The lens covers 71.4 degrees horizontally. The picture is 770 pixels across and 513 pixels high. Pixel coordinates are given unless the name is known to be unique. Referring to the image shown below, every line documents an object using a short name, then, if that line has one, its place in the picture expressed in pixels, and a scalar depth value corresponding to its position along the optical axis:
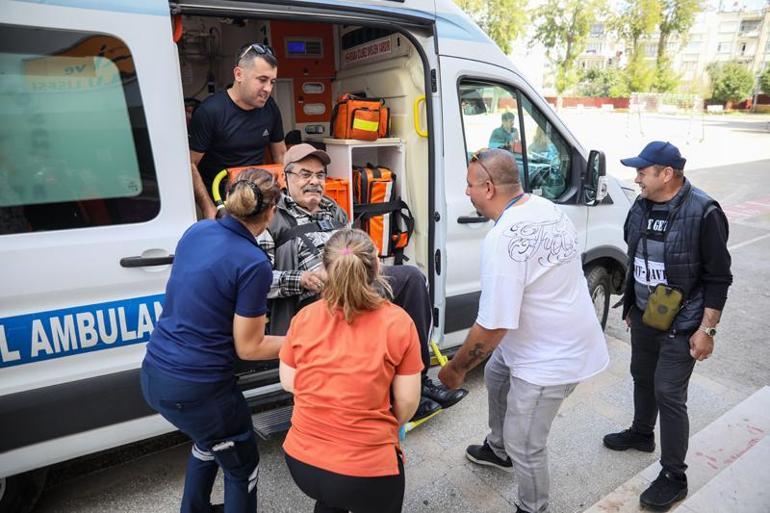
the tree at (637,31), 44.06
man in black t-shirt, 2.99
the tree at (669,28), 44.85
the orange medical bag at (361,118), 3.47
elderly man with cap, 2.59
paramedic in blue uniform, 1.83
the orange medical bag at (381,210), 3.58
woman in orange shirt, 1.59
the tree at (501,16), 30.89
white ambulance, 2.01
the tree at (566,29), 39.19
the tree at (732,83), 46.03
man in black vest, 2.39
